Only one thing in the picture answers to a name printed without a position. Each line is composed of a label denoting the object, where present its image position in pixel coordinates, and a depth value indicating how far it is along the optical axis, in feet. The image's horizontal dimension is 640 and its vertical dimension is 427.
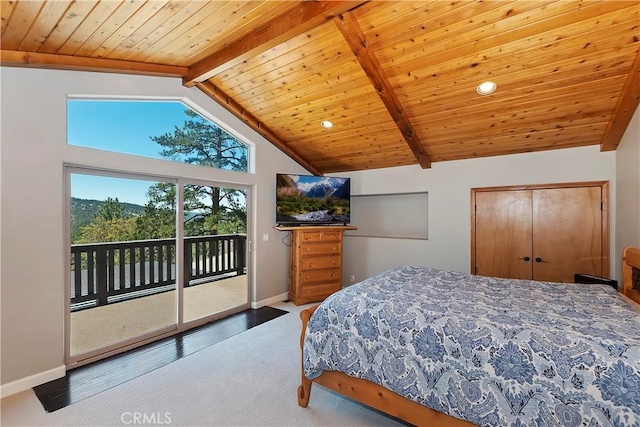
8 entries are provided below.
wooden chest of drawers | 14.96
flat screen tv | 15.15
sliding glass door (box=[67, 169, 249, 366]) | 9.45
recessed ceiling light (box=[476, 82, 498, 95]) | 9.42
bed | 4.42
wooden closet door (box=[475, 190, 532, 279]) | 13.11
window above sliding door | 9.38
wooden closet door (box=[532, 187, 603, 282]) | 11.83
